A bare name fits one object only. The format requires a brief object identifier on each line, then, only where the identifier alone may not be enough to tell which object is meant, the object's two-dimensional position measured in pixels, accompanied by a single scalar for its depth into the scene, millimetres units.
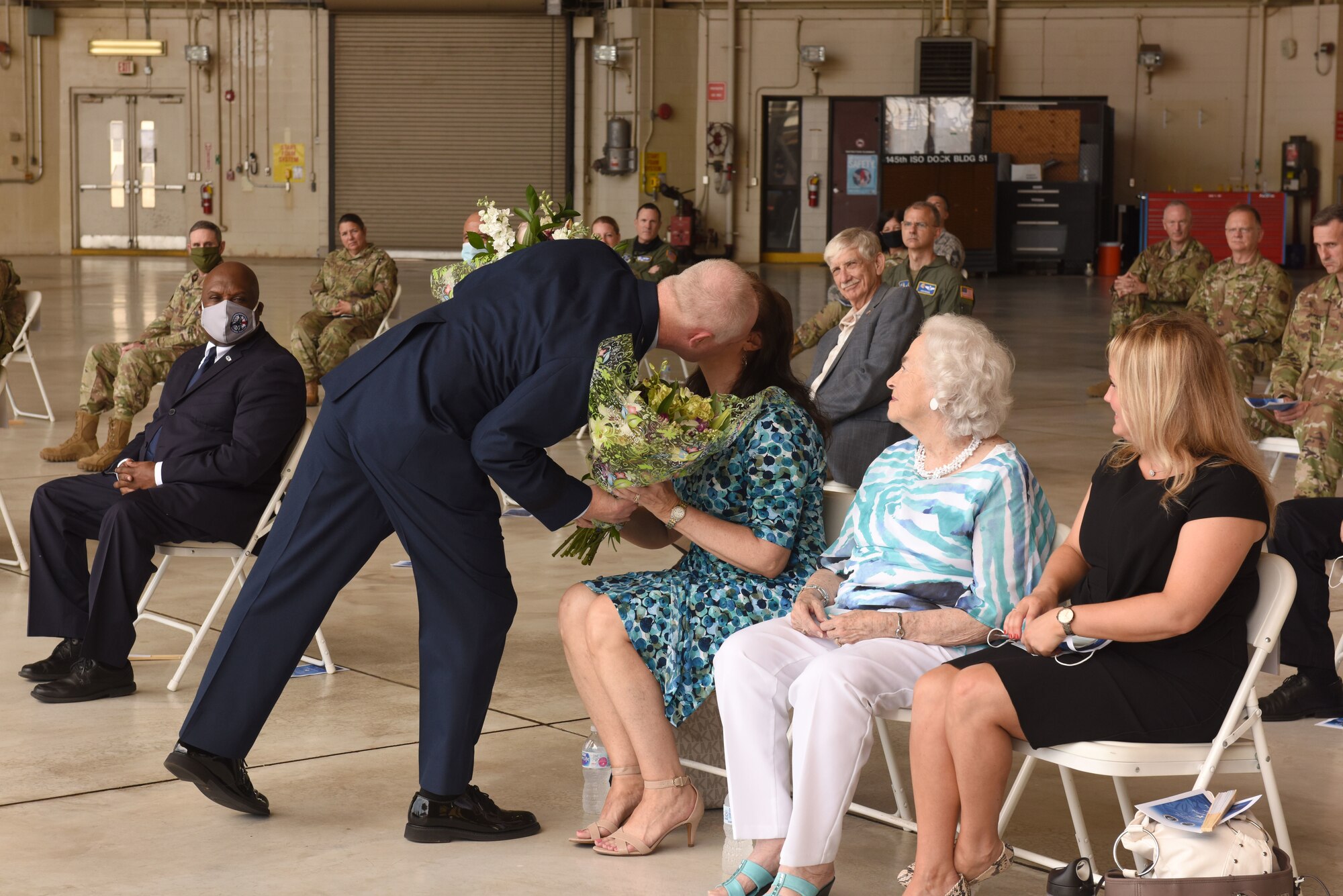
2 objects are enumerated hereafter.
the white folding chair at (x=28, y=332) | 9430
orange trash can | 22688
